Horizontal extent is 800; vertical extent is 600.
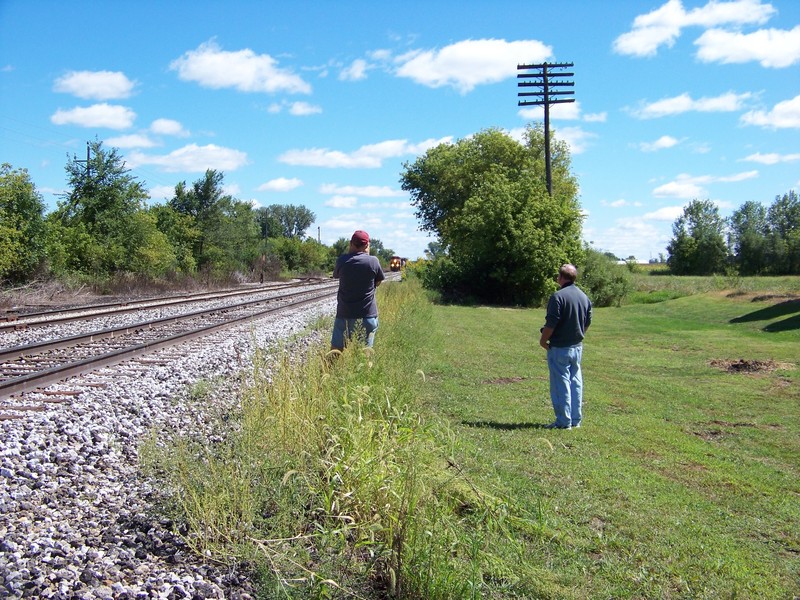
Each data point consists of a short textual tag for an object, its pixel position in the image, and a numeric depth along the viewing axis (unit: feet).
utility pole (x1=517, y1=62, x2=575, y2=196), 126.72
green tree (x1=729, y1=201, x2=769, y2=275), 312.29
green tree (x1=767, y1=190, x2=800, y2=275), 298.56
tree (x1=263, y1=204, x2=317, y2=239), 504.43
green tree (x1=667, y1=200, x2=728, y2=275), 339.46
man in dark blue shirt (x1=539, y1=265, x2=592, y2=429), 26.27
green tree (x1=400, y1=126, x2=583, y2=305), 116.47
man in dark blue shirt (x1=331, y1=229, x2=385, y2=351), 27.89
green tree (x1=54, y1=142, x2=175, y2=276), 121.00
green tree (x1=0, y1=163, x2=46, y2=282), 87.40
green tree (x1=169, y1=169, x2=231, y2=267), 188.55
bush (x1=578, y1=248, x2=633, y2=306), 134.67
